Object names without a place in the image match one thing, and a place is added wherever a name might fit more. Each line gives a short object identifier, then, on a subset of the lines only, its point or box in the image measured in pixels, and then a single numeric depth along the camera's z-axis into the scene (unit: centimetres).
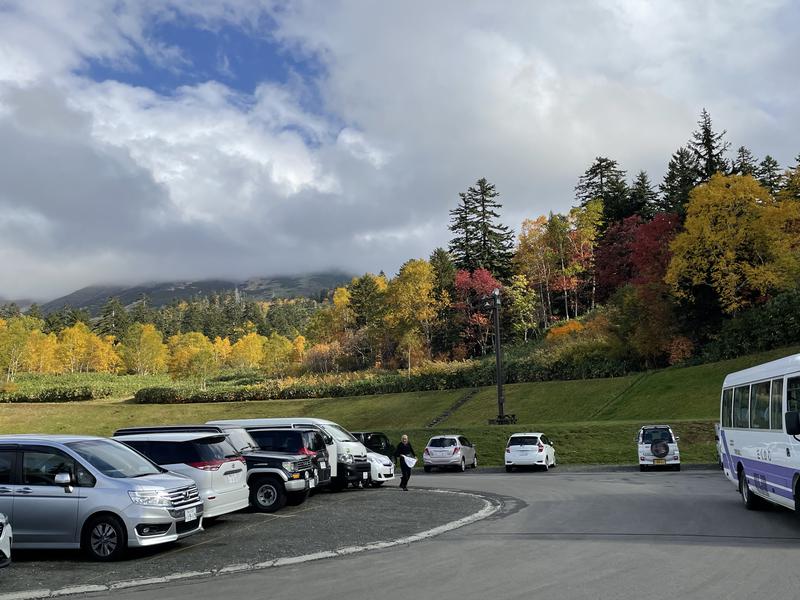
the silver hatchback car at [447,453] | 2709
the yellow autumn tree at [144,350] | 10744
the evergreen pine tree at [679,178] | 6078
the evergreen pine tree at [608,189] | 8206
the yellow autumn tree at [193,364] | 8269
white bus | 1023
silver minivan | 984
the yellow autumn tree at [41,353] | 10591
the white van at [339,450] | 1911
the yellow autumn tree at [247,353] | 12308
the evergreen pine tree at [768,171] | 7294
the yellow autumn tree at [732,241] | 4056
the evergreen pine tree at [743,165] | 6137
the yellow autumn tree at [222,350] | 12975
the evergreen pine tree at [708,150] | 6325
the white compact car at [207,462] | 1224
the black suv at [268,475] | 1534
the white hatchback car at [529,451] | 2566
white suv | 2372
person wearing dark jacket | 1969
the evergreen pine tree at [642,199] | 8018
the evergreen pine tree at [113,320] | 15231
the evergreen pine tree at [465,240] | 8294
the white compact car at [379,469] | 2141
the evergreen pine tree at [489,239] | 8150
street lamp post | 3656
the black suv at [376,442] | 2556
